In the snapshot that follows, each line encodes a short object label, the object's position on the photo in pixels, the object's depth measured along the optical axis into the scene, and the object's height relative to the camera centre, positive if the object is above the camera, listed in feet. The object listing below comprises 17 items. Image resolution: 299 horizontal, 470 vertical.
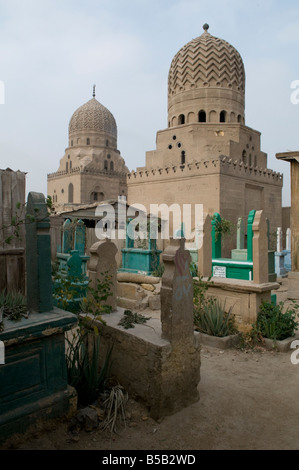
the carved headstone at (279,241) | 52.42 -0.95
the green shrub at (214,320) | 19.26 -4.88
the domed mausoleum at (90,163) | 99.66 +22.57
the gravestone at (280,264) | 47.42 -4.06
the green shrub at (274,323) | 18.79 -4.88
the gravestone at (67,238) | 35.22 -0.25
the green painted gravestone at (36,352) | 9.62 -3.47
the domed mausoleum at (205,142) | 59.82 +17.38
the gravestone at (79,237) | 32.70 -0.14
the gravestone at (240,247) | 45.17 -1.70
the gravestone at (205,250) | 23.57 -1.04
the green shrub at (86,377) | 11.66 -4.87
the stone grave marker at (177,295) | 11.69 -2.08
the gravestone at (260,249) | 19.70 -0.84
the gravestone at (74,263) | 25.18 -2.05
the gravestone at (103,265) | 15.06 -1.33
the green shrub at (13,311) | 10.45 -2.38
